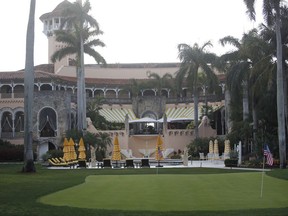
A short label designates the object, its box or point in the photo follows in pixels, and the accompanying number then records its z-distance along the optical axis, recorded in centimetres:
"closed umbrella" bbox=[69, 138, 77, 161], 3821
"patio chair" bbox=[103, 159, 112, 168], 3794
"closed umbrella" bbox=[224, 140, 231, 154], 4336
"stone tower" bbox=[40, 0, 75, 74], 7794
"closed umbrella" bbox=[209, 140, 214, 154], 4600
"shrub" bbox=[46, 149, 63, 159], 4572
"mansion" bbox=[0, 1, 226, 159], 5953
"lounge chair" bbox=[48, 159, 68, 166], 3819
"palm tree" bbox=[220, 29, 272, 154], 3770
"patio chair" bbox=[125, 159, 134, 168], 3805
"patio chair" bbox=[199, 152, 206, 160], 4814
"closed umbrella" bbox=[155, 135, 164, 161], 3422
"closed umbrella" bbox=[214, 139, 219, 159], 4500
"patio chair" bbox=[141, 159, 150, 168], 3825
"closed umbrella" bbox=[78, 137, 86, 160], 3944
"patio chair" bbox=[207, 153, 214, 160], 4601
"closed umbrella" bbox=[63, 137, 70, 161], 3788
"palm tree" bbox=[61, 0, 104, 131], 4931
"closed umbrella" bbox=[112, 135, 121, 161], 3800
